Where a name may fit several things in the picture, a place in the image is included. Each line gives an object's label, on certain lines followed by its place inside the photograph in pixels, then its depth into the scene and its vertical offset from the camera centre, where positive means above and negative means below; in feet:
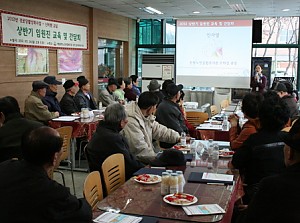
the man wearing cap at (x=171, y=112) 16.92 -1.81
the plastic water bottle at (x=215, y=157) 10.70 -2.44
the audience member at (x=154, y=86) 25.51 -1.04
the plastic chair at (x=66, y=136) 14.90 -2.62
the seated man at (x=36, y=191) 5.73 -1.82
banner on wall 21.56 +2.33
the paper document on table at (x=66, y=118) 18.53 -2.39
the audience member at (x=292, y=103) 18.66 -1.50
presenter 31.37 -0.78
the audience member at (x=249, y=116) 11.27 -1.33
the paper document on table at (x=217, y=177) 9.14 -2.53
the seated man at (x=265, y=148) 9.35 -1.86
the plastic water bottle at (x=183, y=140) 13.08 -2.36
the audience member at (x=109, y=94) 26.53 -1.65
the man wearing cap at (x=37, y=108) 18.95 -1.88
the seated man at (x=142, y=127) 12.01 -1.83
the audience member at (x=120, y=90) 27.30 -1.43
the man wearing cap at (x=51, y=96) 20.36 -1.42
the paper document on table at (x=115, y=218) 6.70 -2.60
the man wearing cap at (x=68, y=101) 21.56 -1.74
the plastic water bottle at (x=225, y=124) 17.07 -2.38
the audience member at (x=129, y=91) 30.04 -1.62
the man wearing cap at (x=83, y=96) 22.48 -1.55
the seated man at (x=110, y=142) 10.19 -1.91
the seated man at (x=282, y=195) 5.36 -1.74
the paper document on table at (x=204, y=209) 7.09 -2.58
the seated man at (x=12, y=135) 10.86 -1.84
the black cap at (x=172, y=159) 10.41 -2.37
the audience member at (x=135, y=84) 30.94 -1.18
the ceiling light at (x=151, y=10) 30.58 +4.91
